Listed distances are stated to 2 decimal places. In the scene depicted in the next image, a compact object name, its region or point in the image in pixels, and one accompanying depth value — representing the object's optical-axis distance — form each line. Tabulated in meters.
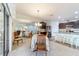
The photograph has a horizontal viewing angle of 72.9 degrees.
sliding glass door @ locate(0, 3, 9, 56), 2.63
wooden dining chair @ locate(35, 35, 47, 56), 2.38
